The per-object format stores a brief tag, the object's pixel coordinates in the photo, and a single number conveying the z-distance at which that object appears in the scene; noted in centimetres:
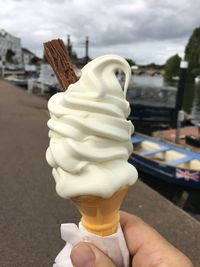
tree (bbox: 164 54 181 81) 5803
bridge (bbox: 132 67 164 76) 6422
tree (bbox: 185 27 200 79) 4874
